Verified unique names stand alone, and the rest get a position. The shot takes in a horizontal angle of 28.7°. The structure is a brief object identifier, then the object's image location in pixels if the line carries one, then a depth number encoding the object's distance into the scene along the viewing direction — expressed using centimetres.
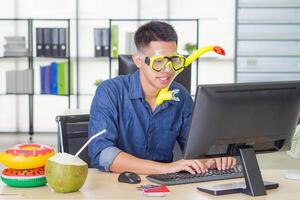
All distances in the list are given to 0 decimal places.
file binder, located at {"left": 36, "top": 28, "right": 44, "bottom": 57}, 656
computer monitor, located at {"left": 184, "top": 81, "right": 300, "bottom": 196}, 193
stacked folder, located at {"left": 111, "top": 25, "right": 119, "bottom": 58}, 665
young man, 242
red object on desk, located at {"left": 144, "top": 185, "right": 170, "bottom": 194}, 195
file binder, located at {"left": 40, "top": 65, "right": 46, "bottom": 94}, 664
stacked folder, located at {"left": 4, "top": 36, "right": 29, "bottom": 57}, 660
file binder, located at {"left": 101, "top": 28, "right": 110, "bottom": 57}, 660
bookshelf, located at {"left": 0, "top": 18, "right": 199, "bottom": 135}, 705
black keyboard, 214
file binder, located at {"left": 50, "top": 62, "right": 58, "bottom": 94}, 664
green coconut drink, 193
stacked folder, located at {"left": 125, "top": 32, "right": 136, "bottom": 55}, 666
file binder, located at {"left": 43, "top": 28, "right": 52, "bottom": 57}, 654
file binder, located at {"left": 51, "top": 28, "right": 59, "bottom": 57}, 654
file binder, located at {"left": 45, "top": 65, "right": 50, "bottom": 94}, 667
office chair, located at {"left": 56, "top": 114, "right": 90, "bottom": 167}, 267
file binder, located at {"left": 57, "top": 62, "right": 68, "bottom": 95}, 662
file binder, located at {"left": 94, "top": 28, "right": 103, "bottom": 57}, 661
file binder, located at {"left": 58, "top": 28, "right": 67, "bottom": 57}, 654
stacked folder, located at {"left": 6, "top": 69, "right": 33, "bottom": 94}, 666
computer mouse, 211
